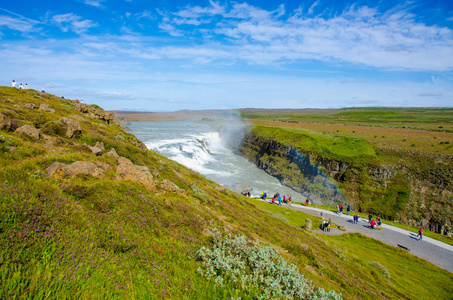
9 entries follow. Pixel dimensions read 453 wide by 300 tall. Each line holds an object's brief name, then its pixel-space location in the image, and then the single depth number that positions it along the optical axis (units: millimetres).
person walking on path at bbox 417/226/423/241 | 28642
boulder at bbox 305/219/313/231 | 26625
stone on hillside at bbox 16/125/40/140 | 11370
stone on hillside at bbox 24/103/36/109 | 18097
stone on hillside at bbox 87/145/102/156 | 12591
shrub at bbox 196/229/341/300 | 6289
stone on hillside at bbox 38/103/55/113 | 19281
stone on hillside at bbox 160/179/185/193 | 11682
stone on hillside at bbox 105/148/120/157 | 13180
